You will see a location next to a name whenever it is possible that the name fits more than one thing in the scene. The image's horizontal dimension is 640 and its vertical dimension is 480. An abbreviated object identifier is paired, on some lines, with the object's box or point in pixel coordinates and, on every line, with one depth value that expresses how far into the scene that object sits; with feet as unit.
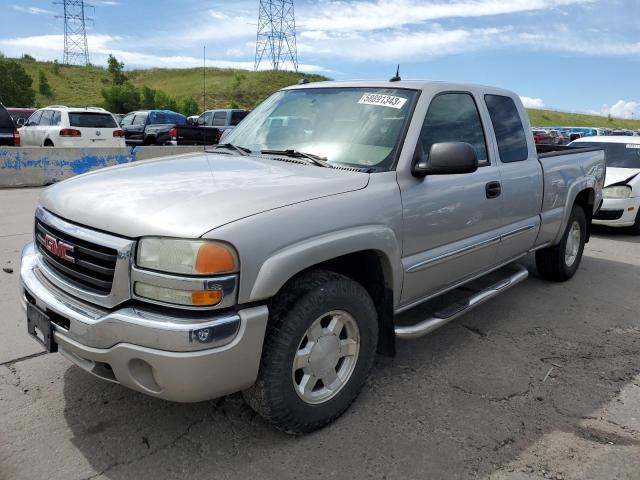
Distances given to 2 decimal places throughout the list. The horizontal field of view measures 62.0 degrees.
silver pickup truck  7.29
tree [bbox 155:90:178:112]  197.98
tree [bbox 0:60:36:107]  165.37
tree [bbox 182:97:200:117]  203.46
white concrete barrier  37.76
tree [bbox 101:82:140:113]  186.19
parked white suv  47.65
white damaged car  27.20
